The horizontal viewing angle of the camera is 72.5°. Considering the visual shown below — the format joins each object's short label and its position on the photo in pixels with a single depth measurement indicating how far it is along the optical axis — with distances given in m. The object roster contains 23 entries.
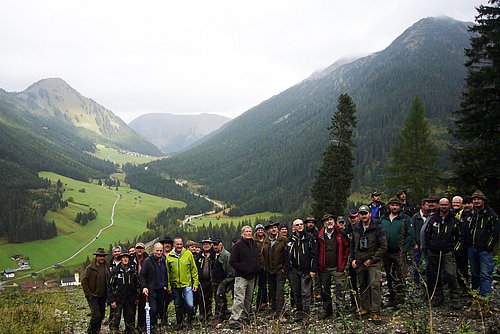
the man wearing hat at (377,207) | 10.66
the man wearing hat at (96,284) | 10.00
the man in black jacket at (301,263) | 9.46
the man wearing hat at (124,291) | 9.98
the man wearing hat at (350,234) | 9.60
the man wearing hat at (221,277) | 11.11
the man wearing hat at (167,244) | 10.73
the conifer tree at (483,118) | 14.77
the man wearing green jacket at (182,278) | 10.34
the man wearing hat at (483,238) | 8.16
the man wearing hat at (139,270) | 10.47
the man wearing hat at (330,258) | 9.42
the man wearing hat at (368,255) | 8.63
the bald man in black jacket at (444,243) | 8.60
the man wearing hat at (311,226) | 10.58
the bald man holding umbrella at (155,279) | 9.96
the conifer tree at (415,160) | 34.09
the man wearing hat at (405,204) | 11.54
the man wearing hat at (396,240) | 9.39
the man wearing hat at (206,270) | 11.05
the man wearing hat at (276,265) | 10.02
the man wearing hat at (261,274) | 10.42
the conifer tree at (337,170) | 30.67
